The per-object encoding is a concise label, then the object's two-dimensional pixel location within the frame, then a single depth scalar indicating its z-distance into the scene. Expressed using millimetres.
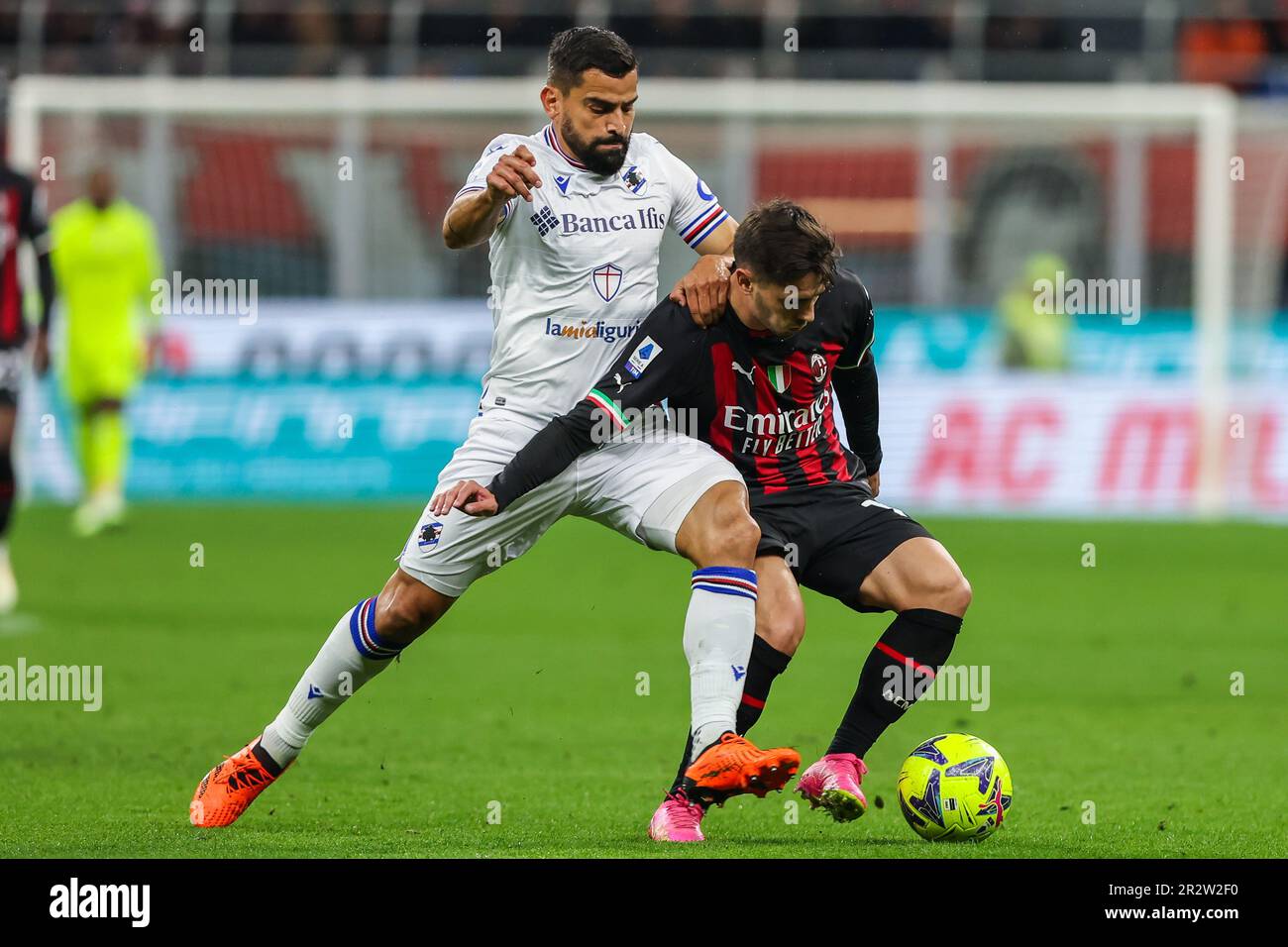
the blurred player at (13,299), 10633
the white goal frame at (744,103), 18641
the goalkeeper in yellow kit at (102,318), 15781
